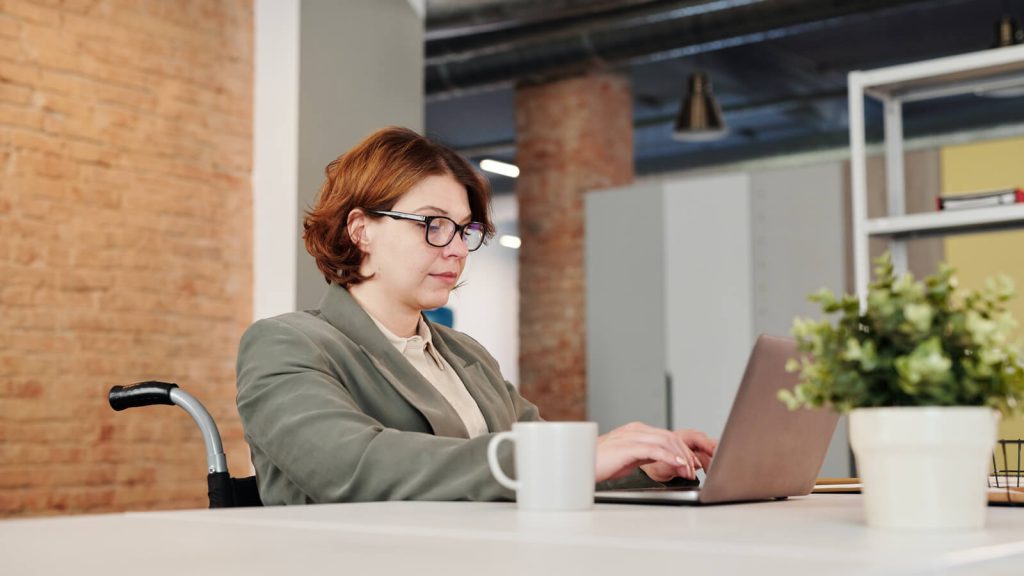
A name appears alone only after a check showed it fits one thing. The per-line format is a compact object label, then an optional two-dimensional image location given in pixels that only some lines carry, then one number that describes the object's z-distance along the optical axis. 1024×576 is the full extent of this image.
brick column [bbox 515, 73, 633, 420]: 7.39
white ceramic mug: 1.20
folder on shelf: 3.97
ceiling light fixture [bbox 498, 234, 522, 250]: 14.05
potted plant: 0.95
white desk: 0.74
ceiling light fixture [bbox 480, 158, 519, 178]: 11.66
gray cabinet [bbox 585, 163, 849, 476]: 5.89
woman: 1.46
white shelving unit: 4.01
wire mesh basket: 1.34
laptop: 1.29
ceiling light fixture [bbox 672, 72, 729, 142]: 7.46
